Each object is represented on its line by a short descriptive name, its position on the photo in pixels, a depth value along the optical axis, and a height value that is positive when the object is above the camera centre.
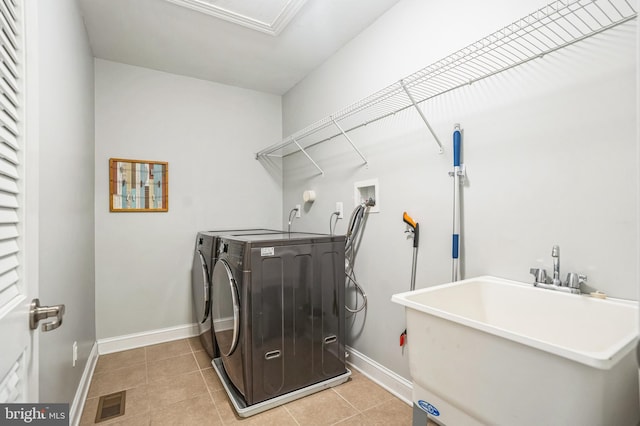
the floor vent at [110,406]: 1.79 -1.16
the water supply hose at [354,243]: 2.26 -0.23
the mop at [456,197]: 1.58 +0.08
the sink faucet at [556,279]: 1.14 -0.26
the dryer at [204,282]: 2.41 -0.58
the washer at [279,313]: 1.78 -0.62
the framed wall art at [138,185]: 2.70 +0.27
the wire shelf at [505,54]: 1.12 +0.70
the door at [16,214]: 0.68 +0.00
